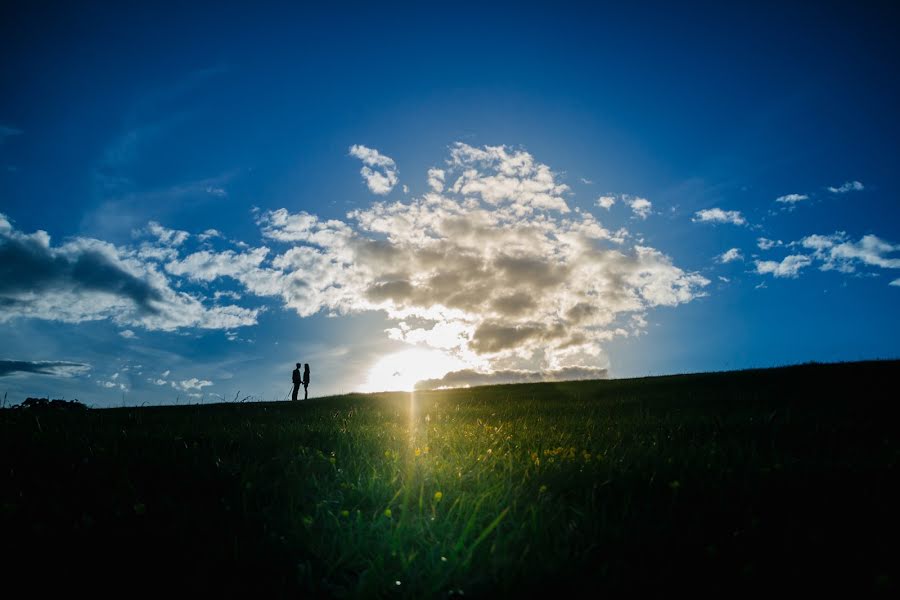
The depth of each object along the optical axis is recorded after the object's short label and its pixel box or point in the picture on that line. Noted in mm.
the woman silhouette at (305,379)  33875
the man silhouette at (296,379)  32828
